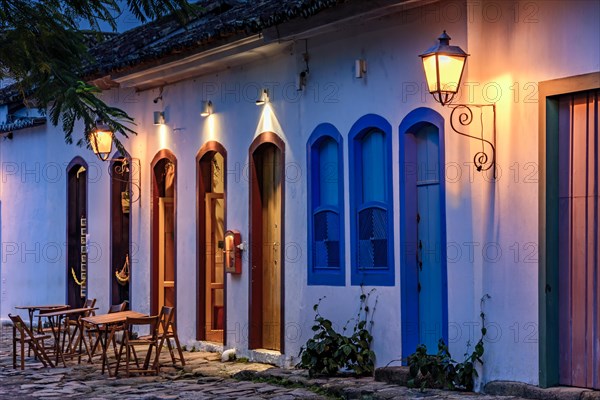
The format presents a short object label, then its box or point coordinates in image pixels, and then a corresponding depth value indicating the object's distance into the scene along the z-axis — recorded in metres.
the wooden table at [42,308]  17.11
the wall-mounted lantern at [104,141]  17.49
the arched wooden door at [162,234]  18.23
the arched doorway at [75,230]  21.17
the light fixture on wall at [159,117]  18.06
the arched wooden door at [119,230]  19.58
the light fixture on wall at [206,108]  16.62
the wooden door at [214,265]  16.89
